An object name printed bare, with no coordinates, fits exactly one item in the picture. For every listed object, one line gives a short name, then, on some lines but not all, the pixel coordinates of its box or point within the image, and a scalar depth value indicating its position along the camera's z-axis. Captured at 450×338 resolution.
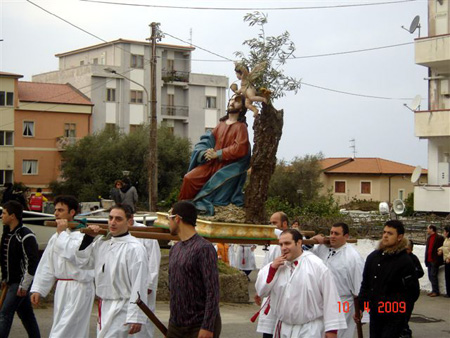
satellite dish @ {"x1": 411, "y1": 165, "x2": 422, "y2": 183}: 34.42
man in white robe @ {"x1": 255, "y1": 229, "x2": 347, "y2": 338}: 7.41
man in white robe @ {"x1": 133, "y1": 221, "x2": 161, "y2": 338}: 9.96
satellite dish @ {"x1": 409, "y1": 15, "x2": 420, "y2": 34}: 36.81
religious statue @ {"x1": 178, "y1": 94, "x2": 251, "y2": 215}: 14.02
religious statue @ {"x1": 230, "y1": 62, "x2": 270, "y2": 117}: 13.70
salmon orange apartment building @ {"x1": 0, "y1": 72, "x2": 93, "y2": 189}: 55.31
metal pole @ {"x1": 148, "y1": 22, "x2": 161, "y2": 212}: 29.11
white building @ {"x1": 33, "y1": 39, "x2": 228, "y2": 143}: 59.50
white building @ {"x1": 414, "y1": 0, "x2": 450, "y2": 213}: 36.34
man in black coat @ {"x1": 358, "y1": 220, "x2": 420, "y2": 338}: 8.97
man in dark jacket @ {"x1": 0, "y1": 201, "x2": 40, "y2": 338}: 9.84
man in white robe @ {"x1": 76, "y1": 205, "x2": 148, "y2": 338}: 8.16
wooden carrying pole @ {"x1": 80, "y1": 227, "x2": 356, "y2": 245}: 8.48
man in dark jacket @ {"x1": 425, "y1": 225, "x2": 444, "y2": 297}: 18.81
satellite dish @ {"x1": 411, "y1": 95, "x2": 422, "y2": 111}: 35.88
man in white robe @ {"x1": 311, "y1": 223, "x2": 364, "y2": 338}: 10.20
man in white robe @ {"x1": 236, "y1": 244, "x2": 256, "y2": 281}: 20.55
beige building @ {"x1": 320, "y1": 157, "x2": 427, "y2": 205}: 64.94
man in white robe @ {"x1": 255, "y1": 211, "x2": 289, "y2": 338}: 9.19
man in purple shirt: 7.09
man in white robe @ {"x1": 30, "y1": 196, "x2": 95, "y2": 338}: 9.02
